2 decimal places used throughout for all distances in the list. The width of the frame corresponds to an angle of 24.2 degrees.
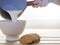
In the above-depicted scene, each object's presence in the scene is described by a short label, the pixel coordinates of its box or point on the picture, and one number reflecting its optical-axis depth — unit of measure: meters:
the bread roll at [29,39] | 0.57
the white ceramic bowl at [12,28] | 0.61
